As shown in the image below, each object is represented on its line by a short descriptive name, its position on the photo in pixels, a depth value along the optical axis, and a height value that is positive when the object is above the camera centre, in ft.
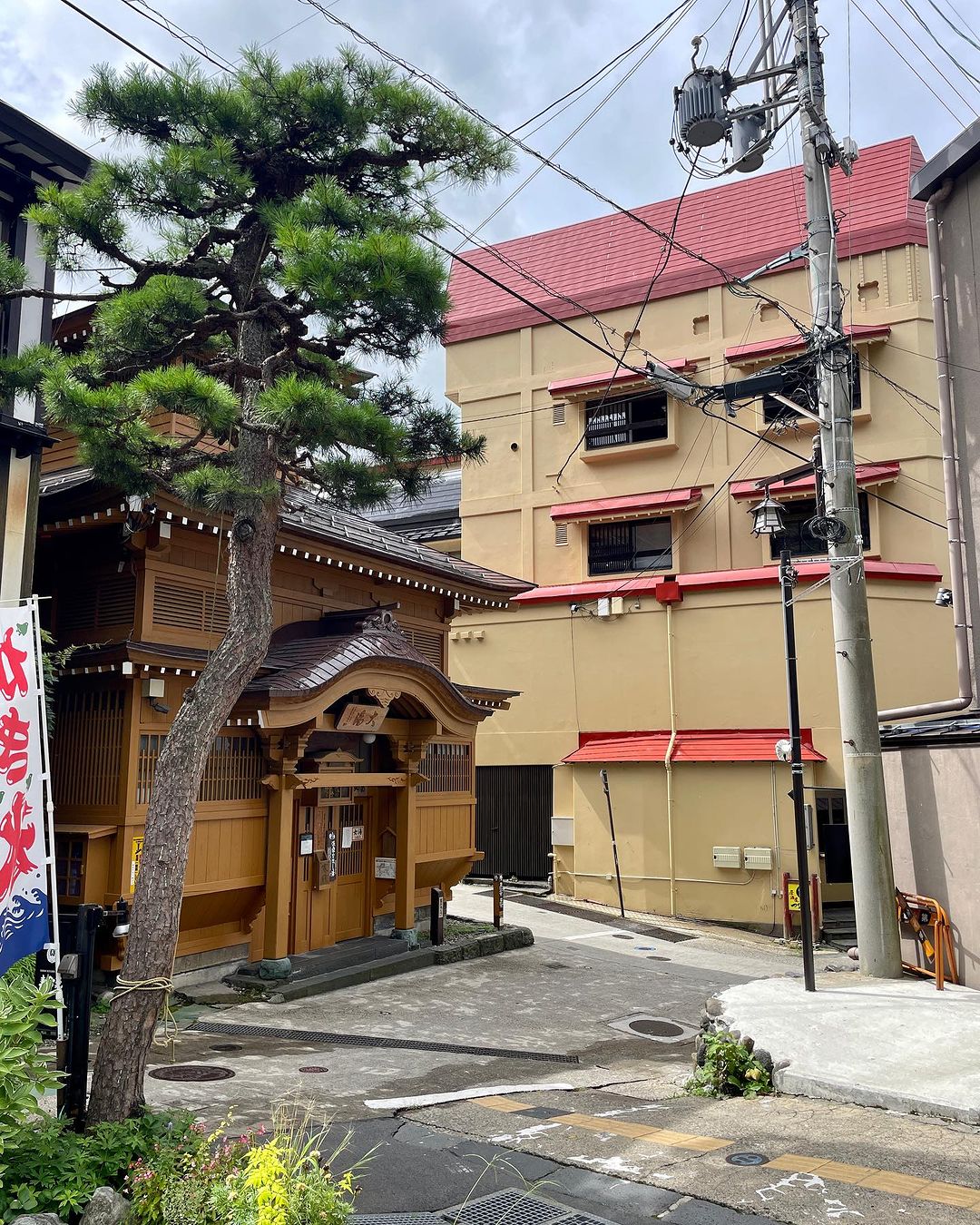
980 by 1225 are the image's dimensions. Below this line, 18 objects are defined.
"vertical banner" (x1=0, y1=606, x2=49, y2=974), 18.65 -0.29
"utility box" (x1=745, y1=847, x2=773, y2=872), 64.13 -5.02
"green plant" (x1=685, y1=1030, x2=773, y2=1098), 25.99 -7.80
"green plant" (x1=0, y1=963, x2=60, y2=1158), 16.11 -4.36
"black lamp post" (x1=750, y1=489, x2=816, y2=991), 33.91 +2.45
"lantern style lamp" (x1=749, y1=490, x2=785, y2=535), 38.88 +10.28
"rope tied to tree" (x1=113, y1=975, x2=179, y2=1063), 20.36 -4.13
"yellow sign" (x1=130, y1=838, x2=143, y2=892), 37.29 -2.62
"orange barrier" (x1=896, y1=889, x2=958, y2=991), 35.81 -5.80
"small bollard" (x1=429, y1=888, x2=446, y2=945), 51.67 -7.22
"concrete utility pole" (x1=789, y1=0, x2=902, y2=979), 37.63 +8.15
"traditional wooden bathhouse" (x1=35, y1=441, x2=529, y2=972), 38.47 +2.78
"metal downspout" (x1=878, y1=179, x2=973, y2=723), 44.21 +13.09
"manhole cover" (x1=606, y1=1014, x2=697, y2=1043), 38.50 -9.84
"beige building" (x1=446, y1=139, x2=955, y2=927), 65.57 +18.09
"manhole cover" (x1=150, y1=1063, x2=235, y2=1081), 29.25 -8.60
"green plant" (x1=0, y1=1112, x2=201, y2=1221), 16.28 -6.56
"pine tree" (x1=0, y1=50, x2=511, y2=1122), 24.71 +13.00
